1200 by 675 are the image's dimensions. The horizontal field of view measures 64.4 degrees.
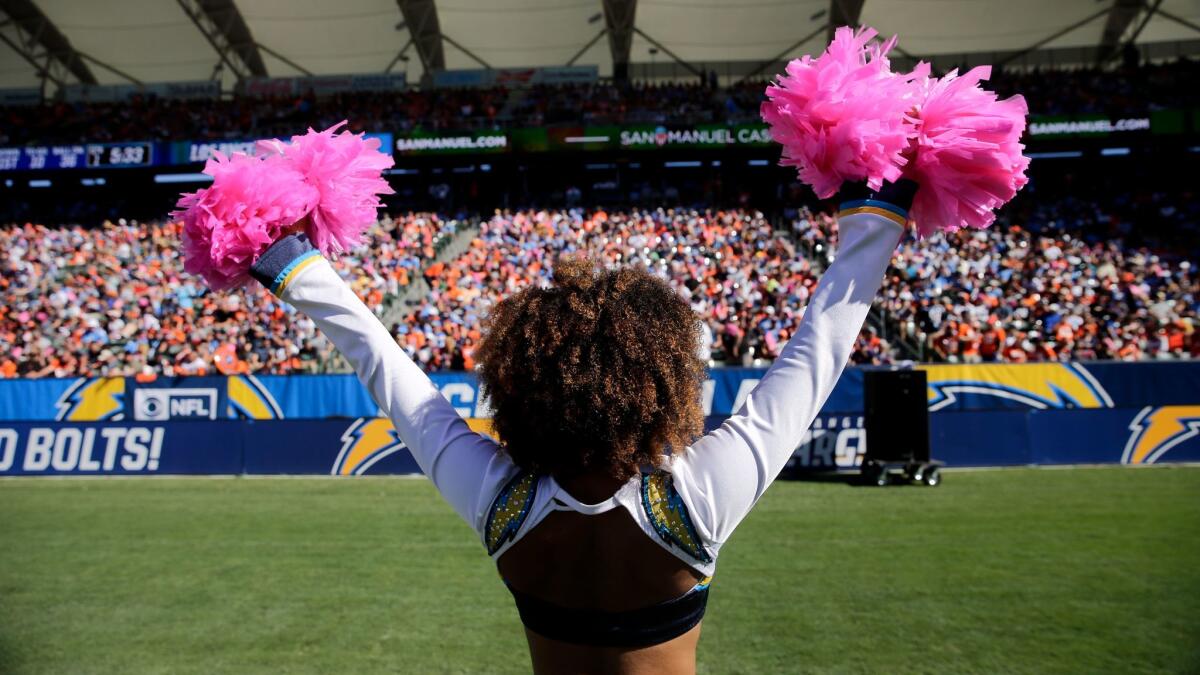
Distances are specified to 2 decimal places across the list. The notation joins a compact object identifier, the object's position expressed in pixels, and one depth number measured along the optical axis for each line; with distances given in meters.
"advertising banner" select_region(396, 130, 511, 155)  26.36
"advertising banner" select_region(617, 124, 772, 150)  25.88
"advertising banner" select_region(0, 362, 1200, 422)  14.95
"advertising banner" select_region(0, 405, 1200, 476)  14.89
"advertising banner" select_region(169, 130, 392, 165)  27.12
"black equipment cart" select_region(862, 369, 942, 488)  13.05
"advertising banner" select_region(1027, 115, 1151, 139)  24.95
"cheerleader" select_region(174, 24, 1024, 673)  1.66
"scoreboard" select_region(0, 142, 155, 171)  27.31
